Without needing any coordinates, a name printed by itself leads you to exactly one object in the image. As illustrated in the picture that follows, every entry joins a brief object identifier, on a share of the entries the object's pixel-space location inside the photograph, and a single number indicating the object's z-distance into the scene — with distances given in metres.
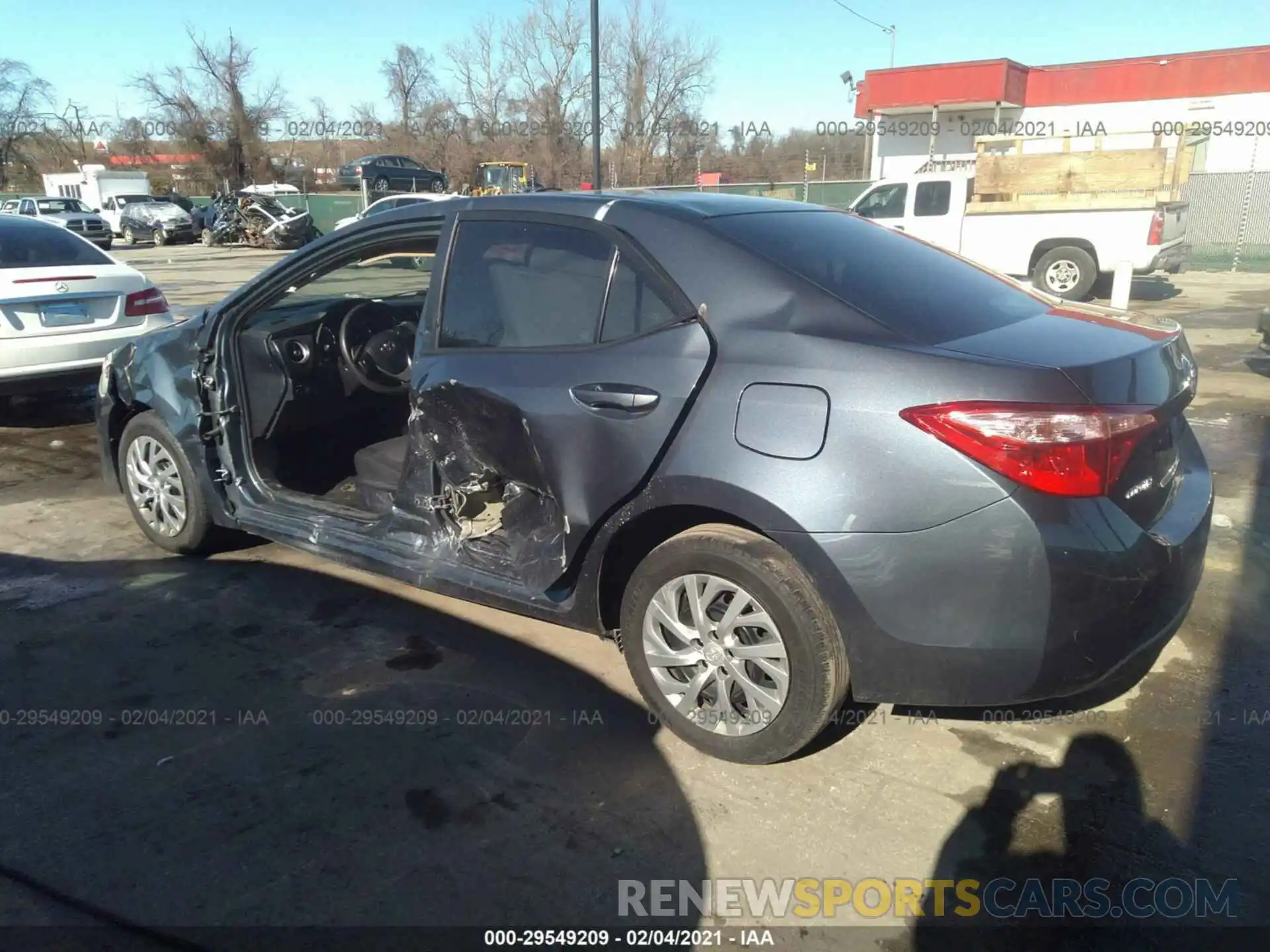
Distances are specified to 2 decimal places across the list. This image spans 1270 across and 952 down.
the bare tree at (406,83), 58.62
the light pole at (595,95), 12.92
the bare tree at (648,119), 46.81
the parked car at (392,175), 32.00
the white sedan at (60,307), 6.53
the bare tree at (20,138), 56.81
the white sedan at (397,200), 18.06
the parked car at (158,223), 31.58
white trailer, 38.03
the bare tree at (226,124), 50.69
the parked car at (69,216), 29.91
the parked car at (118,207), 33.22
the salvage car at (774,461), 2.35
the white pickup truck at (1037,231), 12.44
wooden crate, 12.23
